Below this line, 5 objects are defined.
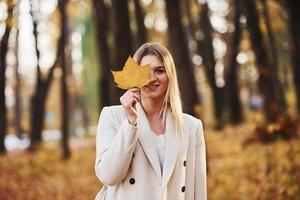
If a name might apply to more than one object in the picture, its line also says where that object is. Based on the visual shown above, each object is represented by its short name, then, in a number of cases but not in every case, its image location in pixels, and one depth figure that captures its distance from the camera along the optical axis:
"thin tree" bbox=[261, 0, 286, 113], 16.27
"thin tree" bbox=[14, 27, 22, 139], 24.23
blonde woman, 3.07
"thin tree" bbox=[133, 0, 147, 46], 14.88
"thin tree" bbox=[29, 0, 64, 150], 18.33
